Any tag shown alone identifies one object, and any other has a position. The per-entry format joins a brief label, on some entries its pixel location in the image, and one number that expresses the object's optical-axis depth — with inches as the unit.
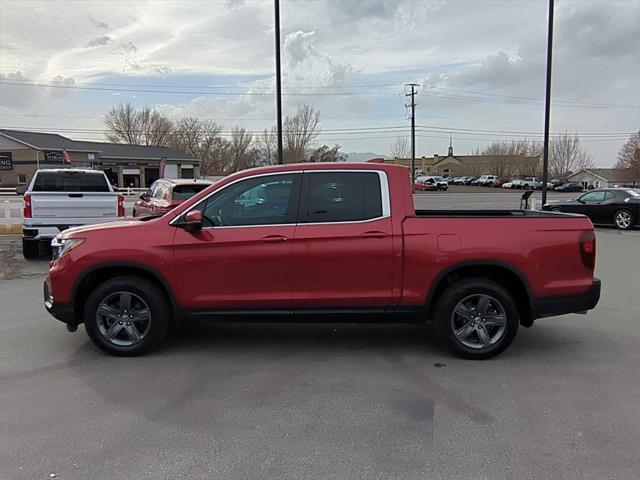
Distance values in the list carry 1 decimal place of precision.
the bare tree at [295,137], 2433.6
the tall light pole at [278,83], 520.7
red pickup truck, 181.6
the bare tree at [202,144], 3267.7
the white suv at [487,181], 3117.6
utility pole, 2322.5
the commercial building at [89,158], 2081.7
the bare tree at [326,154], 2626.7
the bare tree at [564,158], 4005.9
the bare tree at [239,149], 3319.4
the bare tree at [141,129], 3203.7
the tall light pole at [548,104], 625.6
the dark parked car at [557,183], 2625.0
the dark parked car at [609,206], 645.9
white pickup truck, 386.6
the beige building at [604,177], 2974.9
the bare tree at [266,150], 2982.3
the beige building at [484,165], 3865.7
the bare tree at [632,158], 2763.3
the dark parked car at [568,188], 2486.3
